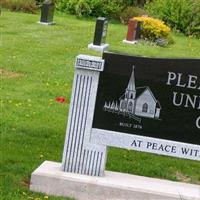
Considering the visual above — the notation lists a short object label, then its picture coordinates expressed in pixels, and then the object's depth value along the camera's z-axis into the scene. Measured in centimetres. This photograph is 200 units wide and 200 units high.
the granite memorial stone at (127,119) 618
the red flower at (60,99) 1117
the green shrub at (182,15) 2458
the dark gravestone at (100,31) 1764
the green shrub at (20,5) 2586
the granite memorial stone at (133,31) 2020
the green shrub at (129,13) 2653
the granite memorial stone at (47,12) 2156
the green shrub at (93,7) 2578
